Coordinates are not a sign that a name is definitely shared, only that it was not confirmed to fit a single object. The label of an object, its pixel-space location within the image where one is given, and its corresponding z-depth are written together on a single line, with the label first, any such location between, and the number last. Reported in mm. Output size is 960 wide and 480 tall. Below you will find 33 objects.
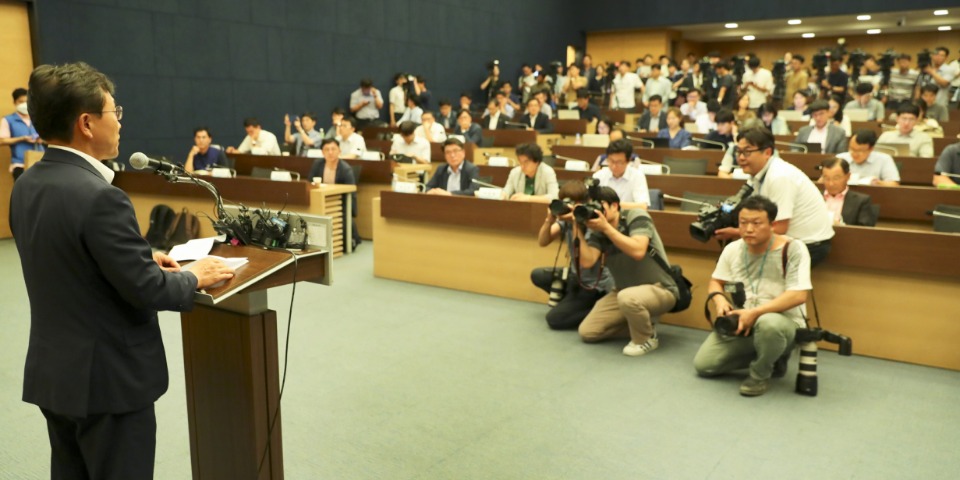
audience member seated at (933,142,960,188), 5332
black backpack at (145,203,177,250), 6590
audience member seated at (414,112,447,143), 9008
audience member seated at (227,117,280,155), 8227
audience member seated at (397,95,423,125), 10969
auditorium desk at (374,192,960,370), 3656
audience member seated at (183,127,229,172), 7375
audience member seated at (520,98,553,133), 10180
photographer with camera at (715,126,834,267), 3754
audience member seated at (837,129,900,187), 5121
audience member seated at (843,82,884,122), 9422
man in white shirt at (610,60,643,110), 12719
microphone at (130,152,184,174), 1790
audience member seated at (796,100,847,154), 6855
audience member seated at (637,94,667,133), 9641
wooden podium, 1932
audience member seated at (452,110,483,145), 9031
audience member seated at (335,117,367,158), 8172
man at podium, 1505
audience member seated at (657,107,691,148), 7820
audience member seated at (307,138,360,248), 6574
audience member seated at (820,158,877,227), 4234
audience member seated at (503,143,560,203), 5223
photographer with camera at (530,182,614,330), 4297
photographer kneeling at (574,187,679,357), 3816
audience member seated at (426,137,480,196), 5914
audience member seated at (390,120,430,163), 7820
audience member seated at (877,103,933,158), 6406
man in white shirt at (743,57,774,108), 11492
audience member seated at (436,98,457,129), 10930
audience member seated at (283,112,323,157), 9125
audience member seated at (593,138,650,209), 4945
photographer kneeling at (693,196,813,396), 3338
